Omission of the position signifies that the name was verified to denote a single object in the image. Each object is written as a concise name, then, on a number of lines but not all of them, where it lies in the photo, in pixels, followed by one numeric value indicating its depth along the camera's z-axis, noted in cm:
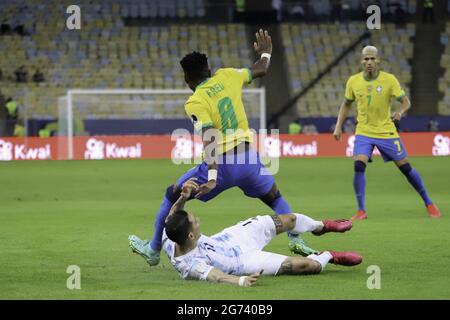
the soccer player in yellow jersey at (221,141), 1054
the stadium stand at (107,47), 4050
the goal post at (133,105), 3491
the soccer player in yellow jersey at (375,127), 1577
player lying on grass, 962
